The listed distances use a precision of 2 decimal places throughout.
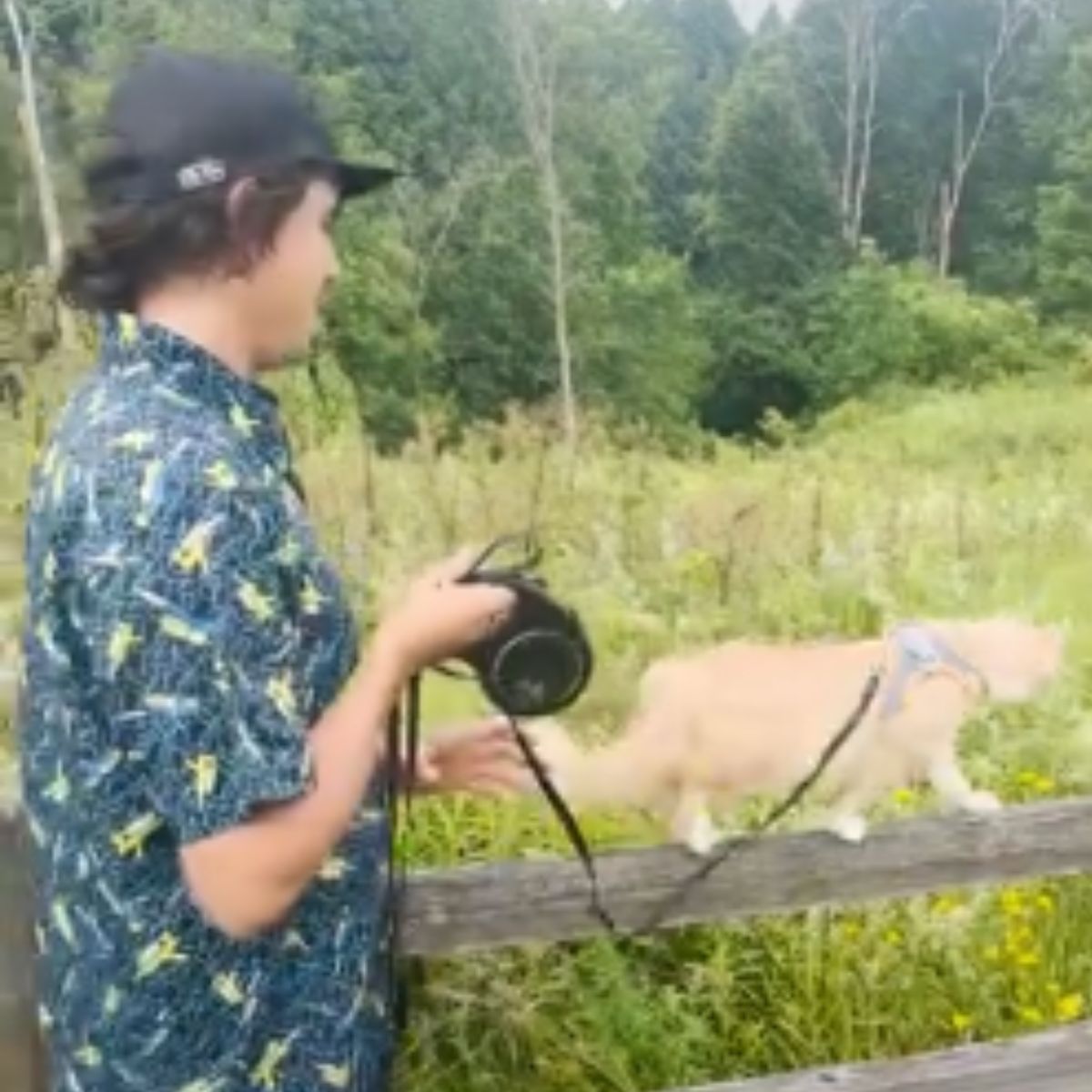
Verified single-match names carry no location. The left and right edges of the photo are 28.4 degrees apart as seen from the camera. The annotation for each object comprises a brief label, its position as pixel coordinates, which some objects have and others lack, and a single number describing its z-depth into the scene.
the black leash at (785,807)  1.56
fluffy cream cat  1.69
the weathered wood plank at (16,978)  1.25
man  0.93
